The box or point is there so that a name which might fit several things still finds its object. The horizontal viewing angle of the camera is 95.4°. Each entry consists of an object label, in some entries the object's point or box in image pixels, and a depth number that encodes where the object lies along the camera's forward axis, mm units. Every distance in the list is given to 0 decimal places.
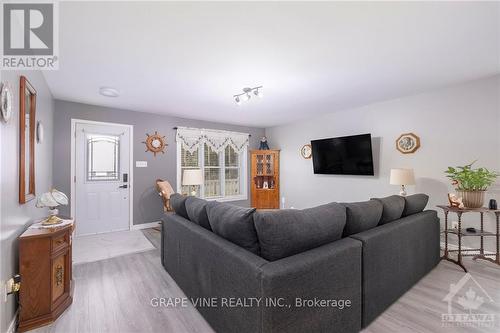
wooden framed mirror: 1931
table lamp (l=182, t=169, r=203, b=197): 4277
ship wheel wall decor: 4793
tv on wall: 4250
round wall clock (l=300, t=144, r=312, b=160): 5418
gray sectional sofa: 1265
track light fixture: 3258
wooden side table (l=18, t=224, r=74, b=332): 1733
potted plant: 2676
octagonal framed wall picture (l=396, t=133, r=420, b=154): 3685
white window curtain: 5312
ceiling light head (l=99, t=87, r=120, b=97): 3350
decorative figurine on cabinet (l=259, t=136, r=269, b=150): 6387
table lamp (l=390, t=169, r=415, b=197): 3398
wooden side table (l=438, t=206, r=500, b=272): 2701
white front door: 4137
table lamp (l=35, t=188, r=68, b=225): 2021
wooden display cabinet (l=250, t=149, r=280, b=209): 6242
